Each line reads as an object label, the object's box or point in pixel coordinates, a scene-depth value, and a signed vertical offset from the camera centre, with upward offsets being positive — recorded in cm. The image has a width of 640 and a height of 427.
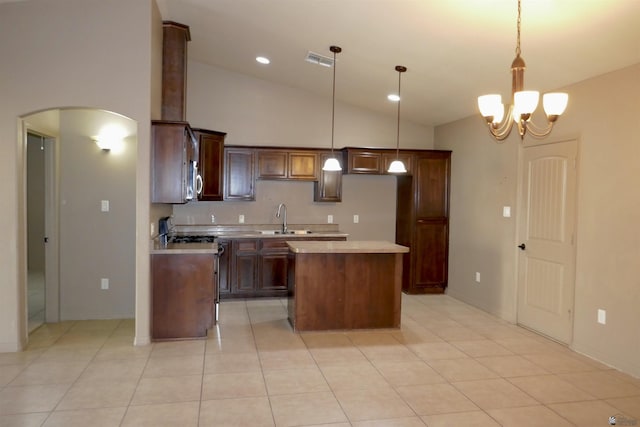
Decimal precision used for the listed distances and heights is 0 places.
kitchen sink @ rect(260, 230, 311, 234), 675 -45
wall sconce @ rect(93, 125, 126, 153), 509 +69
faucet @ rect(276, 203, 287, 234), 699 -15
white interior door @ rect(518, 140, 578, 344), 457 -35
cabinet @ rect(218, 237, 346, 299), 633 -94
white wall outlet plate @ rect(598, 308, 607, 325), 409 -100
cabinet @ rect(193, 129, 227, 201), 598 +52
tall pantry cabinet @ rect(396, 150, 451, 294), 683 -28
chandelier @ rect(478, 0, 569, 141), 266 +62
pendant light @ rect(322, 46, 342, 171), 494 +47
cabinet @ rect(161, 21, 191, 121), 509 +146
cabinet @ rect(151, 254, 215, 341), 448 -95
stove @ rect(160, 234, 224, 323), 531 -47
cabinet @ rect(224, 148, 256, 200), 652 +40
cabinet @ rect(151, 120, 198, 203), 445 +39
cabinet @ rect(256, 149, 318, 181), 663 +56
